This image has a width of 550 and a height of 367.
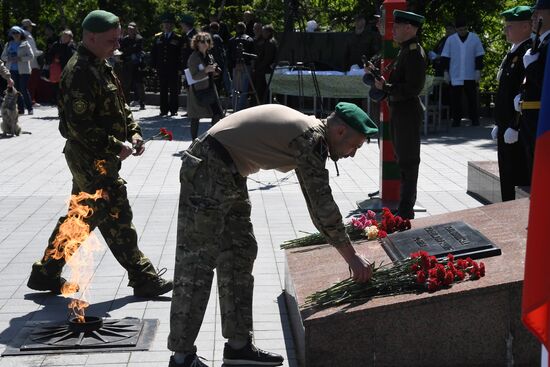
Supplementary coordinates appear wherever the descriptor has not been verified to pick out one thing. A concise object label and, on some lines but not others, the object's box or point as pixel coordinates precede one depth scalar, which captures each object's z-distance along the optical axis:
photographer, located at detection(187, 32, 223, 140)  14.48
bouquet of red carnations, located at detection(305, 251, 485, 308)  5.11
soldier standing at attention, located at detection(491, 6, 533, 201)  8.38
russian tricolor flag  3.31
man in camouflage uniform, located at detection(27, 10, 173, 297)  6.42
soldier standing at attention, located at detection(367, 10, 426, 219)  8.77
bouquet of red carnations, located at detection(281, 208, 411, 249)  6.77
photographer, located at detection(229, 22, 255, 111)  19.09
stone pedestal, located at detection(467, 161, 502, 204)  10.03
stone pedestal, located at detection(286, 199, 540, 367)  4.98
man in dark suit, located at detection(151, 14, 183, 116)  20.53
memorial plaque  5.67
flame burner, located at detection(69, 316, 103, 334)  5.82
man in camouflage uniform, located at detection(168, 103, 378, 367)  4.82
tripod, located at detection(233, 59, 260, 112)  19.05
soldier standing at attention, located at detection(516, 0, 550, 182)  7.33
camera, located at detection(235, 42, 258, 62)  17.36
